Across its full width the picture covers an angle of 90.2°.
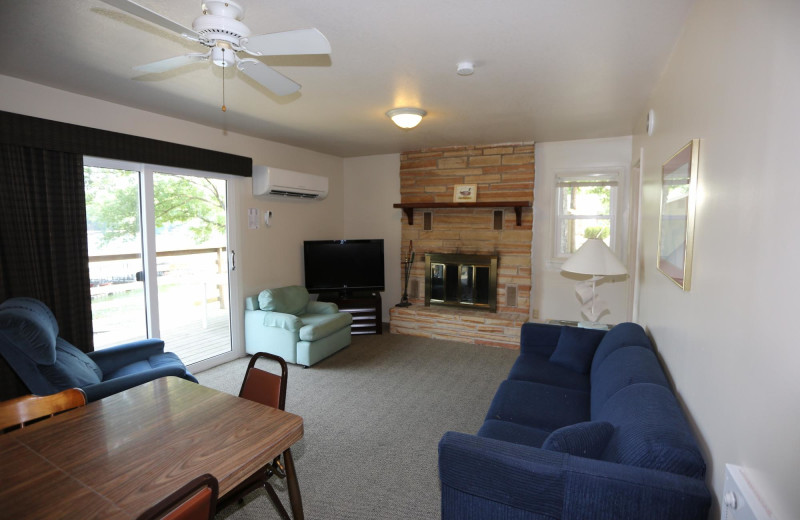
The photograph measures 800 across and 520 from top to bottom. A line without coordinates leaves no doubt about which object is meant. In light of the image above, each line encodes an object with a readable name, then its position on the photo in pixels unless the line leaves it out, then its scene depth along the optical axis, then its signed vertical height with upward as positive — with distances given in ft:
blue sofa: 4.03 -2.58
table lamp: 10.36 -0.68
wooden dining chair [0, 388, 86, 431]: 5.40 -2.46
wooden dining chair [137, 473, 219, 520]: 3.18 -2.26
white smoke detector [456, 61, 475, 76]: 7.98 +3.39
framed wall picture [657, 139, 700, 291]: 5.28 +0.33
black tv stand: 17.40 -3.35
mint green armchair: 13.74 -3.28
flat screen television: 17.43 -1.36
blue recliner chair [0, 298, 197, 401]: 6.95 -2.36
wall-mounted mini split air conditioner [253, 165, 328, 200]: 14.87 +2.03
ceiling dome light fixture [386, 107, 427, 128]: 11.14 +3.33
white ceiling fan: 4.92 +2.57
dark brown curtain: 8.72 +0.01
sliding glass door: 10.99 -0.68
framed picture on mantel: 17.22 +1.85
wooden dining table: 3.98 -2.60
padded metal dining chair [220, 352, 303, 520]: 5.82 -2.81
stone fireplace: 16.48 -0.23
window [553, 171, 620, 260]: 15.58 +1.03
